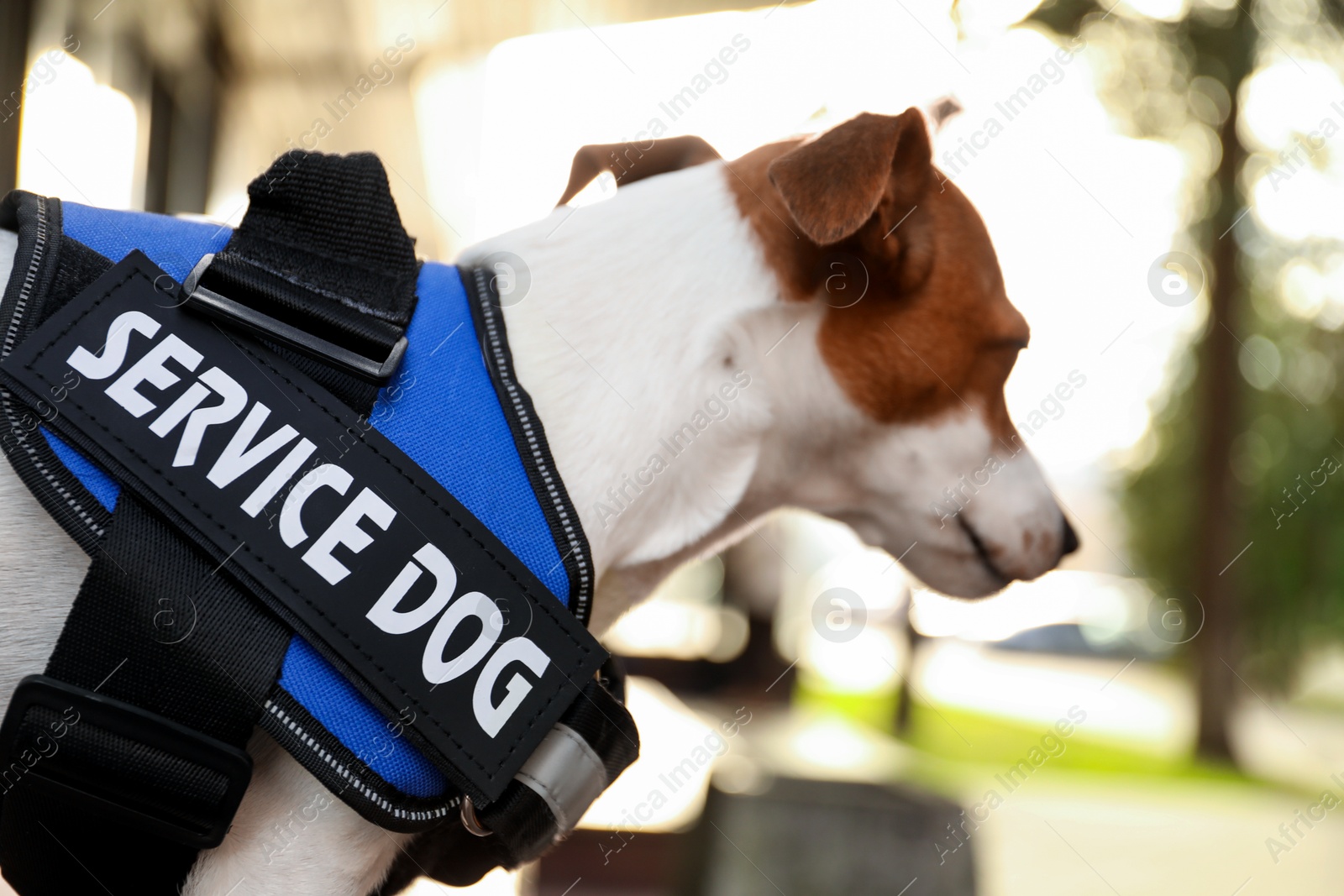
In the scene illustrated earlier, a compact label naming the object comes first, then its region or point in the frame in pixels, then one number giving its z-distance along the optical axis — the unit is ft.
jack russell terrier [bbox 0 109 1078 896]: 1.64
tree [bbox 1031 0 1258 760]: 18.62
